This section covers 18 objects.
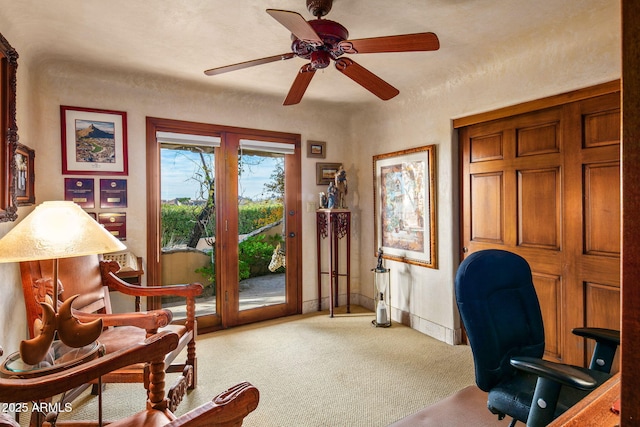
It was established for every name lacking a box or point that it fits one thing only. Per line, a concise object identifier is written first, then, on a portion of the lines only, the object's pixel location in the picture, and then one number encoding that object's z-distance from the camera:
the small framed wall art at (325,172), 4.20
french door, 3.42
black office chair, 1.44
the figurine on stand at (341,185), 4.11
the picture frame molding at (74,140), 2.95
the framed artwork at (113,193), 3.10
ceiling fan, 1.60
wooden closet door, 2.29
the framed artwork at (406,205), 3.42
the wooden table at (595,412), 0.81
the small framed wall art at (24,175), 2.32
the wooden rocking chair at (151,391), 0.94
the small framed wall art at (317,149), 4.13
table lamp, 1.42
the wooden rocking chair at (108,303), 1.98
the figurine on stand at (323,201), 4.11
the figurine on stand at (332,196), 4.01
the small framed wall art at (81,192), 2.96
